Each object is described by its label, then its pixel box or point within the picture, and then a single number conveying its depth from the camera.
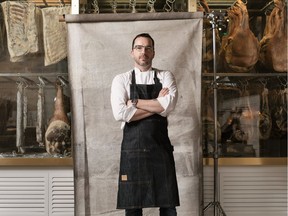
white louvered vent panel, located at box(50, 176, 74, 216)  2.57
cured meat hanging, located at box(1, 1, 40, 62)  2.62
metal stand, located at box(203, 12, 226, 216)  2.38
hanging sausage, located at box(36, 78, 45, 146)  2.61
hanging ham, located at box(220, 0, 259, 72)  2.57
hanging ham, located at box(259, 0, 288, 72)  2.61
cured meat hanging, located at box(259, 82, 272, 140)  2.65
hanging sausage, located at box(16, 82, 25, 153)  2.61
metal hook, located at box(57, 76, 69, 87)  2.63
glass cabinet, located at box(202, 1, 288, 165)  2.61
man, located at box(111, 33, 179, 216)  2.21
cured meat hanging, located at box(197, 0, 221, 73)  2.63
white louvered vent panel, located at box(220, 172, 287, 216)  2.60
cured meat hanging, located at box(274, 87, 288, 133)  2.66
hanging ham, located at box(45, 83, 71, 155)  2.58
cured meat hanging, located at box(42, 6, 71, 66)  2.62
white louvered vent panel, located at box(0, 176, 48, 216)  2.56
